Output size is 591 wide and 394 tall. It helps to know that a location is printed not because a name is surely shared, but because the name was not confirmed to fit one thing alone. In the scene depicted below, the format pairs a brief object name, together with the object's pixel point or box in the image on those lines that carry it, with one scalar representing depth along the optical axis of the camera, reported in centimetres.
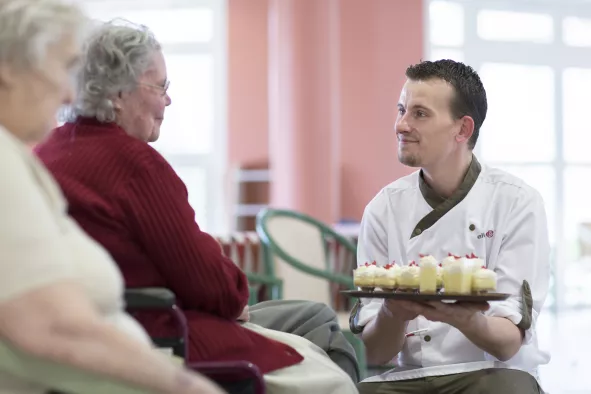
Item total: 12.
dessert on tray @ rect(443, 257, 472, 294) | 360
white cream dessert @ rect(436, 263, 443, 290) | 366
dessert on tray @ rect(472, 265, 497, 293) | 360
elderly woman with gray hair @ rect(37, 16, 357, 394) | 345
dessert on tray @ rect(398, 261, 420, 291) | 366
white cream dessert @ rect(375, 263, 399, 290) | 367
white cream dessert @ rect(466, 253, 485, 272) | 363
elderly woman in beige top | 294
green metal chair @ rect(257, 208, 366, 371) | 547
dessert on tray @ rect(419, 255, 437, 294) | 364
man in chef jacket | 379
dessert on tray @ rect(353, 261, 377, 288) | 367
